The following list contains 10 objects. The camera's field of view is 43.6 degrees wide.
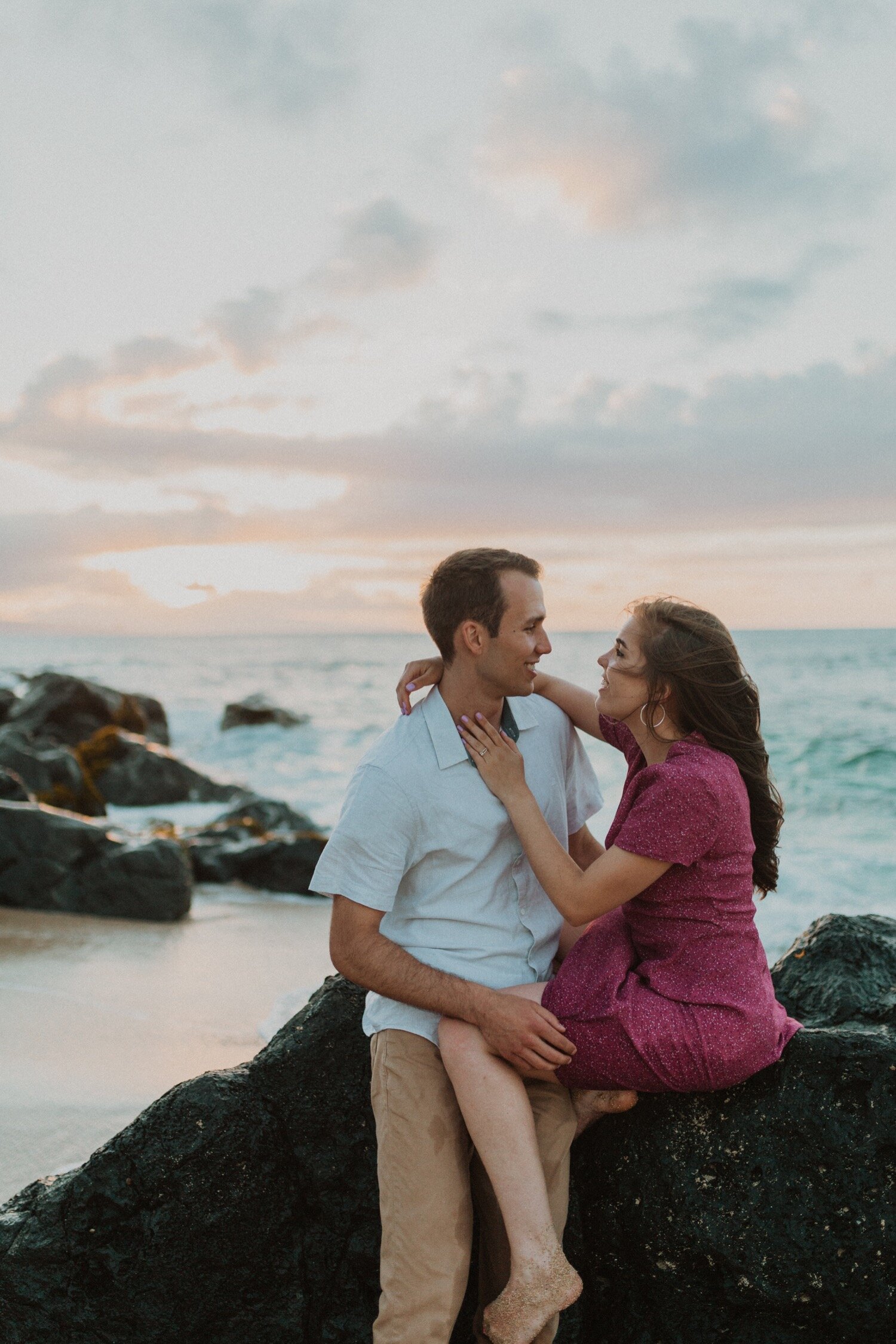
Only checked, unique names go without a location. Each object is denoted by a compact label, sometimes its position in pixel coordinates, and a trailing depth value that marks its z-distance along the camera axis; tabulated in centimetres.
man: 324
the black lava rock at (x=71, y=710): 2028
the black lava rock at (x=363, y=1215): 325
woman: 318
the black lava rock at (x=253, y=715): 2862
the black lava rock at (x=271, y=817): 1344
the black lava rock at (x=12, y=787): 1065
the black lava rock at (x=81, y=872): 930
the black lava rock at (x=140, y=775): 1631
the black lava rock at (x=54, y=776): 1341
